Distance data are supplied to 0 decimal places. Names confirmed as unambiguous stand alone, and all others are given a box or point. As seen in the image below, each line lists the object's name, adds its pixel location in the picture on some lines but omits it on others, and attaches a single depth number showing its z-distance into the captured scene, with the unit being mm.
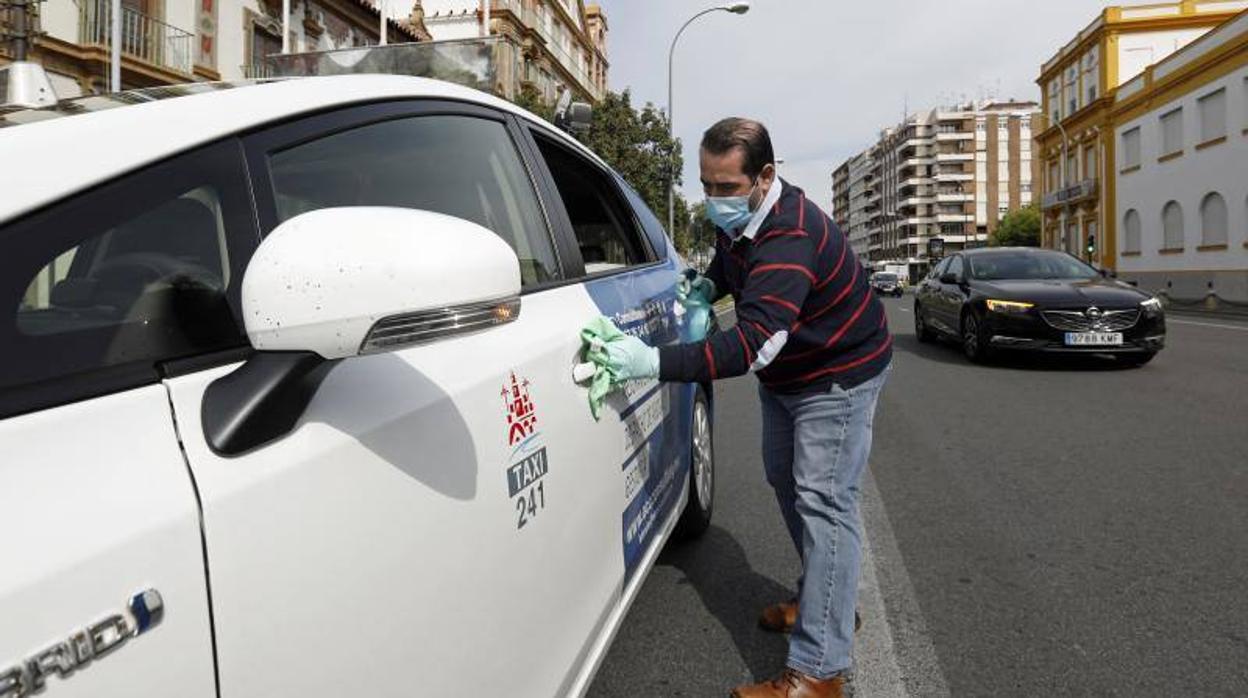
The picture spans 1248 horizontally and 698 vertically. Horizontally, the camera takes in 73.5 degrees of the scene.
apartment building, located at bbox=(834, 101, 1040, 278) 102625
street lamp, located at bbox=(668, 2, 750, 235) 23328
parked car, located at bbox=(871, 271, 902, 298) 49000
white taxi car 829
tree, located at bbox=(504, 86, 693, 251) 23844
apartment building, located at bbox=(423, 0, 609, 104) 35162
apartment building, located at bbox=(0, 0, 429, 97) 14719
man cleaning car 2230
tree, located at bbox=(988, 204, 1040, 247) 82062
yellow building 44281
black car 8617
